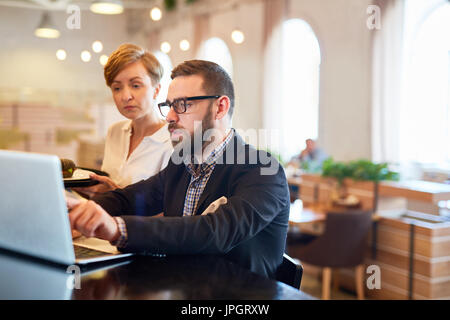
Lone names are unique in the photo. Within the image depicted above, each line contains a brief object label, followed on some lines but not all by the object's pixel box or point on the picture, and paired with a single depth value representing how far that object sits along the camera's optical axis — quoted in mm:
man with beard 1256
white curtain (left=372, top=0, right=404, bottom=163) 6484
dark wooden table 966
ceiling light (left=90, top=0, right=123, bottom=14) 5652
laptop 1092
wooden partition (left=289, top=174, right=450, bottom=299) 4133
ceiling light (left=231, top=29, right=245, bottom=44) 7189
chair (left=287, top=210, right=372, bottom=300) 4312
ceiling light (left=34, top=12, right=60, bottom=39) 7984
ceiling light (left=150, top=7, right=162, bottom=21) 5612
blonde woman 2055
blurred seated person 7258
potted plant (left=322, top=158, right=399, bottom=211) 4621
